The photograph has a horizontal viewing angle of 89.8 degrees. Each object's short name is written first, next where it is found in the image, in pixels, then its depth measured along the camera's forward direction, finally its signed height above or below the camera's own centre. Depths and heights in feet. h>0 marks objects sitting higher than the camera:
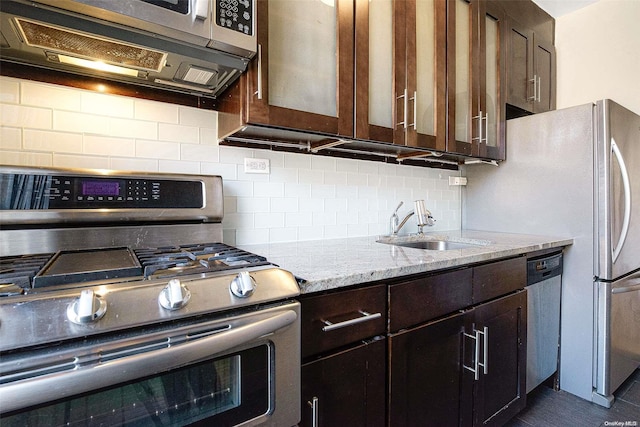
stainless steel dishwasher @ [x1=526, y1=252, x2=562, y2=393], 5.39 -1.92
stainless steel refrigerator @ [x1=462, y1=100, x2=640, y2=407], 5.73 -0.24
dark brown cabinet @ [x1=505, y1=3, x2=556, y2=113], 7.00 +3.46
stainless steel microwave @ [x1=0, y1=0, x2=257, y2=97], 2.68 +1.60
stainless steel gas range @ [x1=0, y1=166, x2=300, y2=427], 1.77 -0.69
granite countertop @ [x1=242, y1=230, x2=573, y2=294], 3.05 -0.60
